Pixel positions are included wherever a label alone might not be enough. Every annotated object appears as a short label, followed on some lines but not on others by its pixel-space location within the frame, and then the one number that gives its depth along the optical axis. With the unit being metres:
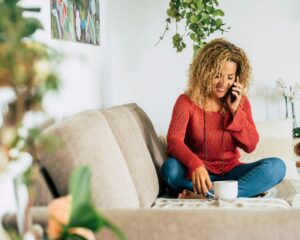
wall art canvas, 2.41
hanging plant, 3.58
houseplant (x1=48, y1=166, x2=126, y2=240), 0.87
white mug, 2.43
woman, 2.82
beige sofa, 1.39
